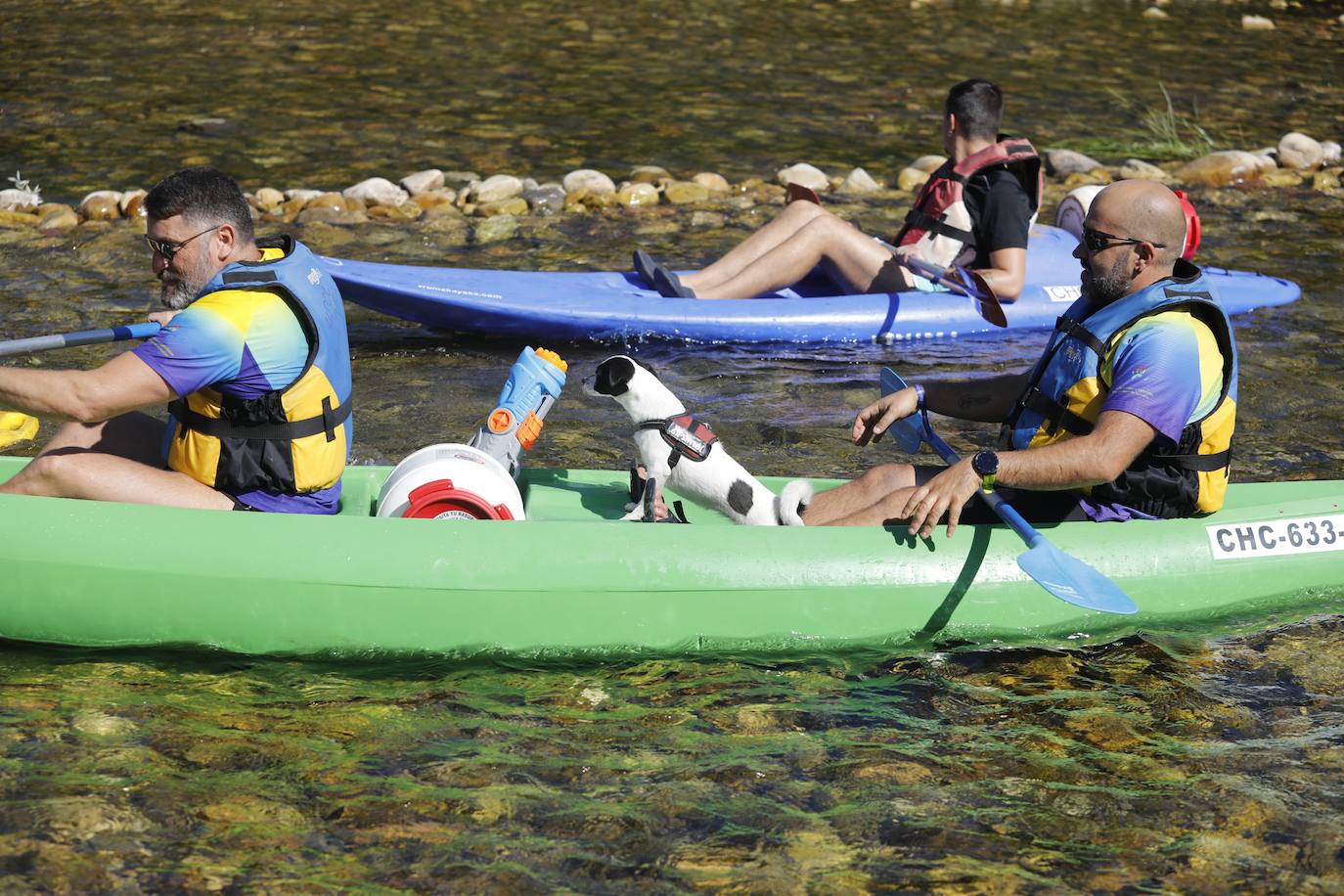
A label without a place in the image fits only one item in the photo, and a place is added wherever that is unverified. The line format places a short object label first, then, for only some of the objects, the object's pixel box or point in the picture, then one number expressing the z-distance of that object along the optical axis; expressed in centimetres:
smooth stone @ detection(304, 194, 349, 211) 1706
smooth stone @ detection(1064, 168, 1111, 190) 1895
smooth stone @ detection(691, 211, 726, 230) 1714
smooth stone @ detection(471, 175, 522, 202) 1741
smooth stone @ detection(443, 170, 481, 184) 1839
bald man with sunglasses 742
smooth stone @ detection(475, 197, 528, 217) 1716
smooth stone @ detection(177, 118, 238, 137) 2016
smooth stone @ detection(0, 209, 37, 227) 1633
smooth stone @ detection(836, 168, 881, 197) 1866
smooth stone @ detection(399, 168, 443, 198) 1769
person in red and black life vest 1264
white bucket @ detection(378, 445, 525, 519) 815
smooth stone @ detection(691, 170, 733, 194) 1825
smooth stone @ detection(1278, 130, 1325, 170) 1952
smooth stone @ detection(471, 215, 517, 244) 1648
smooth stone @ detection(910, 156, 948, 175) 1912
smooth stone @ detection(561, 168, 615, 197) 1775
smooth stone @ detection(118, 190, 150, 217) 1652
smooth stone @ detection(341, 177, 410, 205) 1716
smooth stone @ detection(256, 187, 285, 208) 1703
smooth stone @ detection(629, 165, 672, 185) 1830
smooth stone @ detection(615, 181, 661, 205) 1766
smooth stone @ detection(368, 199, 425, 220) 1700
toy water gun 877
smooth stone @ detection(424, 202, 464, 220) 1702
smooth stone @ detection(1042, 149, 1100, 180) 1934
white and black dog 852
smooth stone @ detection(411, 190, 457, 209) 1734
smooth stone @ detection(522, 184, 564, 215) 1736
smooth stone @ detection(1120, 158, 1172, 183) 1922
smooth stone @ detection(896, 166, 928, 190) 1877
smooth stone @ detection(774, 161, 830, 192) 1864
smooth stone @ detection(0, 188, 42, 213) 1675
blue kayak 1291
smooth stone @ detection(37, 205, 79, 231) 1620
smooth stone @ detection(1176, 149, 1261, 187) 1887
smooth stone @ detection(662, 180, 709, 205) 1778
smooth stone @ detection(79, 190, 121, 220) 1642
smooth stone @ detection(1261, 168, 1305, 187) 1897
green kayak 768
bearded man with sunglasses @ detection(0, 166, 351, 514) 729
